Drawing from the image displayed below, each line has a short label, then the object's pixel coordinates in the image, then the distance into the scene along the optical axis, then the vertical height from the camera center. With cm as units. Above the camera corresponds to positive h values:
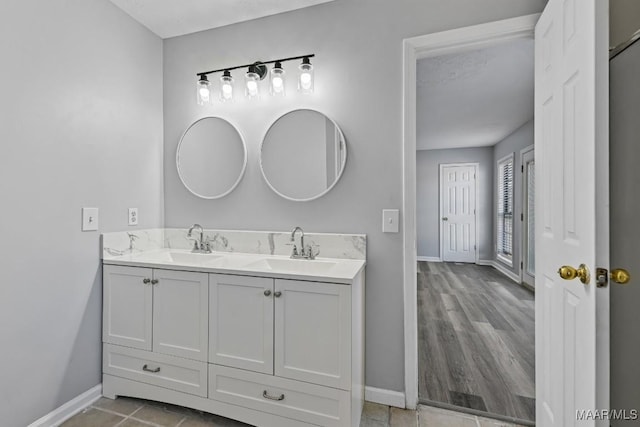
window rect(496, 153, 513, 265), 552 +7
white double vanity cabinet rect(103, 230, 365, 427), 148 -66
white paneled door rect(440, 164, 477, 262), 657 +4
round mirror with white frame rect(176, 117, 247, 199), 220 +42
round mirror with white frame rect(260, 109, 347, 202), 197 +39
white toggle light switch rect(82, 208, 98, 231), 181 -3
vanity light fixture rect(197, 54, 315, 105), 195 +91
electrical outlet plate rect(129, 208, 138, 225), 211 -2
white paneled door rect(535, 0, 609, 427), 98 +1
